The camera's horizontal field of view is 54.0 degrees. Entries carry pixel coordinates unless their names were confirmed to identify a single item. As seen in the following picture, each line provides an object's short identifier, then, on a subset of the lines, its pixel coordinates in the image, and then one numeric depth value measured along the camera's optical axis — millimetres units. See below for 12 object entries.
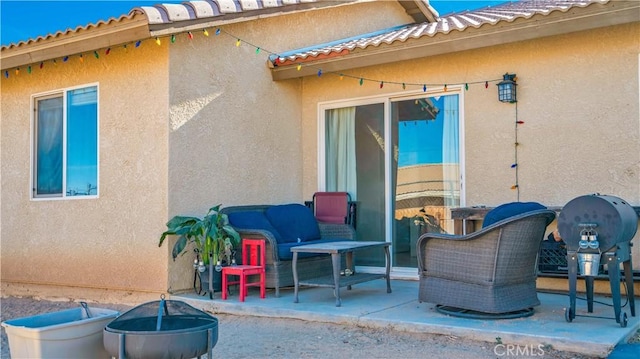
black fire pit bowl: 3295
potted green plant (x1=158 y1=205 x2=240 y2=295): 6312
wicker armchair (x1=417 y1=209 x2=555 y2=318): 4992
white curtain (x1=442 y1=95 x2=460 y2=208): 7285
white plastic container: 3369
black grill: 4727
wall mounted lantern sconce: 6750
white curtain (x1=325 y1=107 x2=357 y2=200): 8164
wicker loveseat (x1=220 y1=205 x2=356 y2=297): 6457
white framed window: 7387
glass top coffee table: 5812
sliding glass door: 7389
